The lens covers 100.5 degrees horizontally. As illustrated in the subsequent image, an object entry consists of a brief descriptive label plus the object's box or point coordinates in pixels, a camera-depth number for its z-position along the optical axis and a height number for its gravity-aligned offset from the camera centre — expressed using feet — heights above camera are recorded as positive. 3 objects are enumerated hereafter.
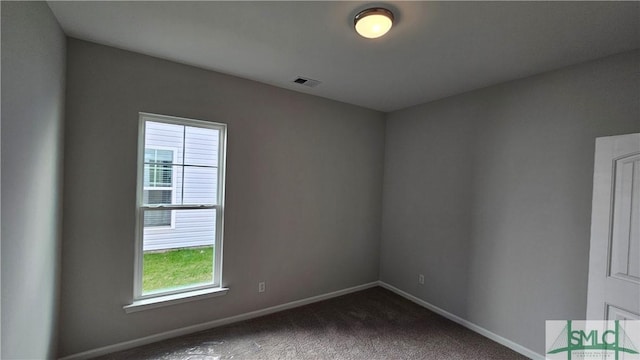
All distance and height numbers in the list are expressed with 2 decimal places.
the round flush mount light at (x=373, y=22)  5.41 +3.30
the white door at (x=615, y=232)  6.09 -1.00
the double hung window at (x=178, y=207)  8.14 -1.15
